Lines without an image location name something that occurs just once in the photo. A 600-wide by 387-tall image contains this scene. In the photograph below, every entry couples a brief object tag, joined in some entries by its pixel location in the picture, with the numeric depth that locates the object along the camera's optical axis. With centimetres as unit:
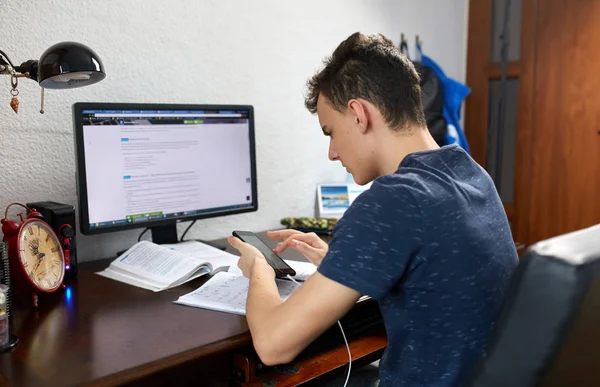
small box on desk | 129
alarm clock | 115
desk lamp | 110
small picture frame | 208
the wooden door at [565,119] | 237
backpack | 244
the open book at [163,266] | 128
